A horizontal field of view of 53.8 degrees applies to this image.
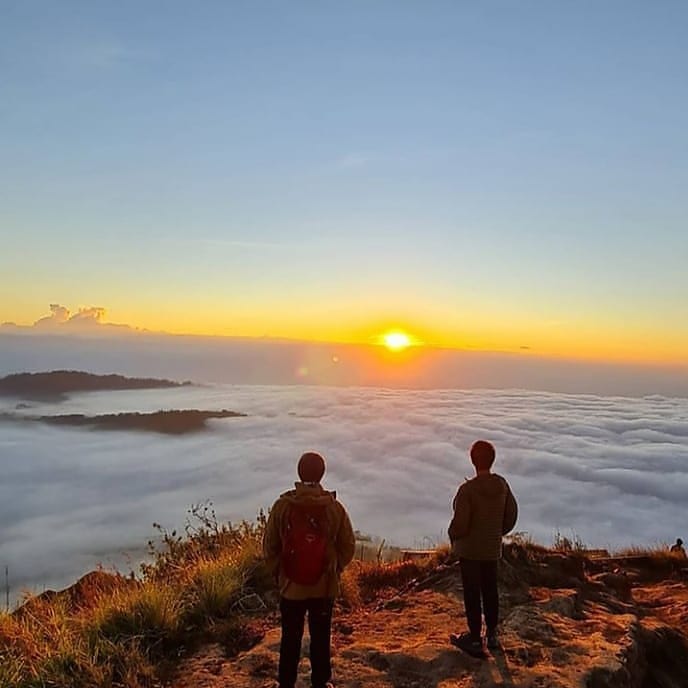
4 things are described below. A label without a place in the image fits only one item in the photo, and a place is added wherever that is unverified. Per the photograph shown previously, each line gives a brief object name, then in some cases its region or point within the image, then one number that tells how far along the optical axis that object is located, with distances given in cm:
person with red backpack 432
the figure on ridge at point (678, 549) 1055
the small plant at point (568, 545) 991
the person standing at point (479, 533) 538
